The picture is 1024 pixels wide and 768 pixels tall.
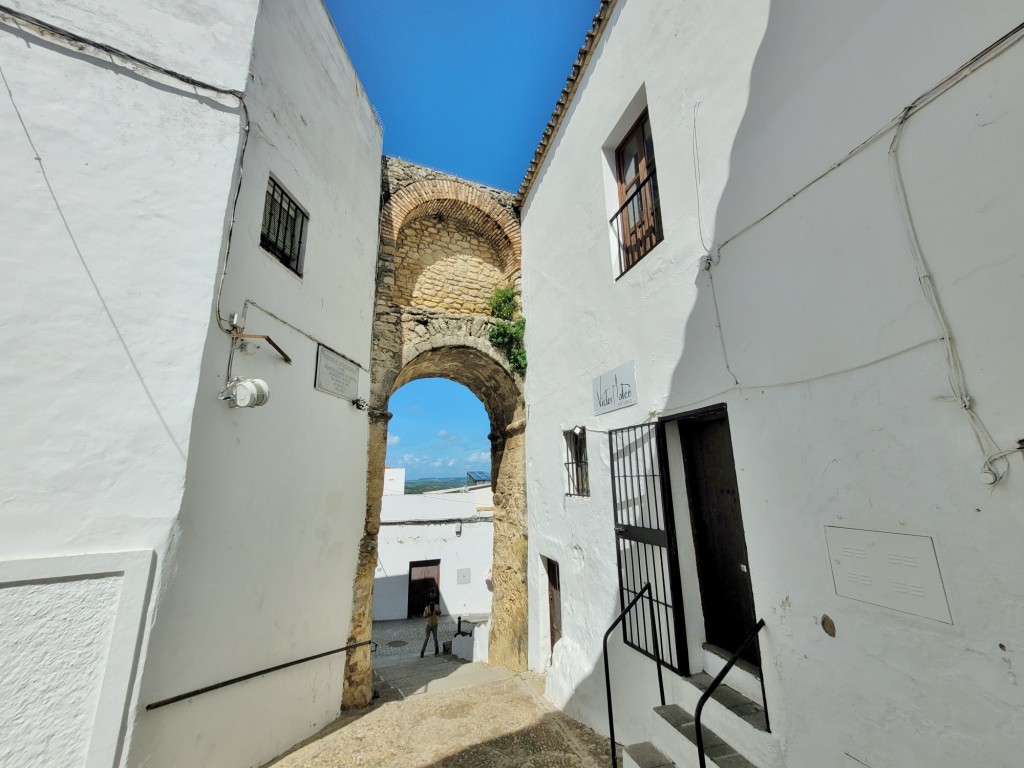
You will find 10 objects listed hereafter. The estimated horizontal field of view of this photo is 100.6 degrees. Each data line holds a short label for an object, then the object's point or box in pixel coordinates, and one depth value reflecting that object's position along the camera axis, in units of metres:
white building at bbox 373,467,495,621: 15.37
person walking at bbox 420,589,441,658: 11.19
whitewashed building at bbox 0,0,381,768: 2.48
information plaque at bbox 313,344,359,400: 4.73
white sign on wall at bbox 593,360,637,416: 4.04
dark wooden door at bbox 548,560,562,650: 5.67
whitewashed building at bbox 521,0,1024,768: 1.67
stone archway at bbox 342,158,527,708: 6.38
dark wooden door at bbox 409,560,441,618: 15.55
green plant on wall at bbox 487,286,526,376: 6.98
